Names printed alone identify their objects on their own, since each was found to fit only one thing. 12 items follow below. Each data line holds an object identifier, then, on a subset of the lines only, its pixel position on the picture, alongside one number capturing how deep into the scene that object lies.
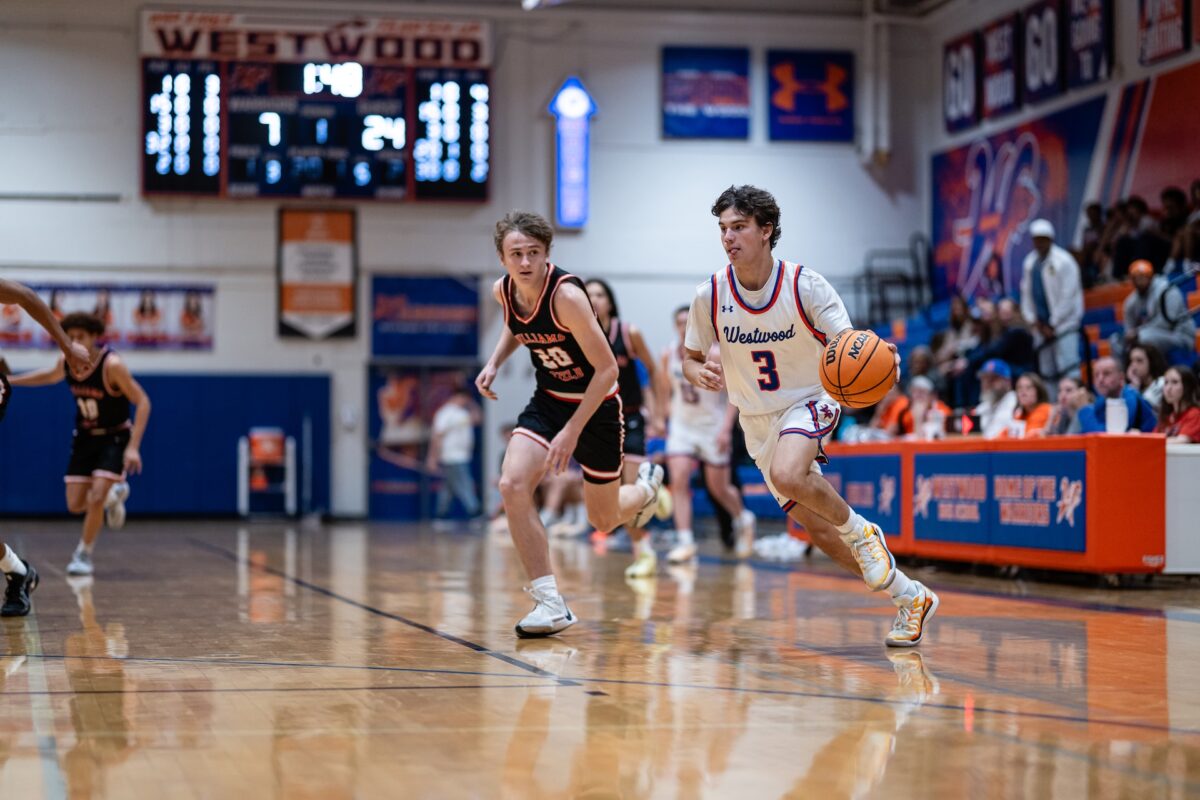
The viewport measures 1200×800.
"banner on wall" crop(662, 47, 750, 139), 23.84
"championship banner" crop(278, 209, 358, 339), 22.97
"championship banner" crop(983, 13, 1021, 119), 21.66
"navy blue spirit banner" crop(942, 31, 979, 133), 22.97
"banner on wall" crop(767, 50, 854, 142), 24.08
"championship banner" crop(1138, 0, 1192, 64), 18.06
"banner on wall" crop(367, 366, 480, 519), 23.47
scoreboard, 21.56
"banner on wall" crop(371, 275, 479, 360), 23.36
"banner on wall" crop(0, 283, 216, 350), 22.42
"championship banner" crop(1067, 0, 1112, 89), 19.41
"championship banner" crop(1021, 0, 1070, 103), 20.55
